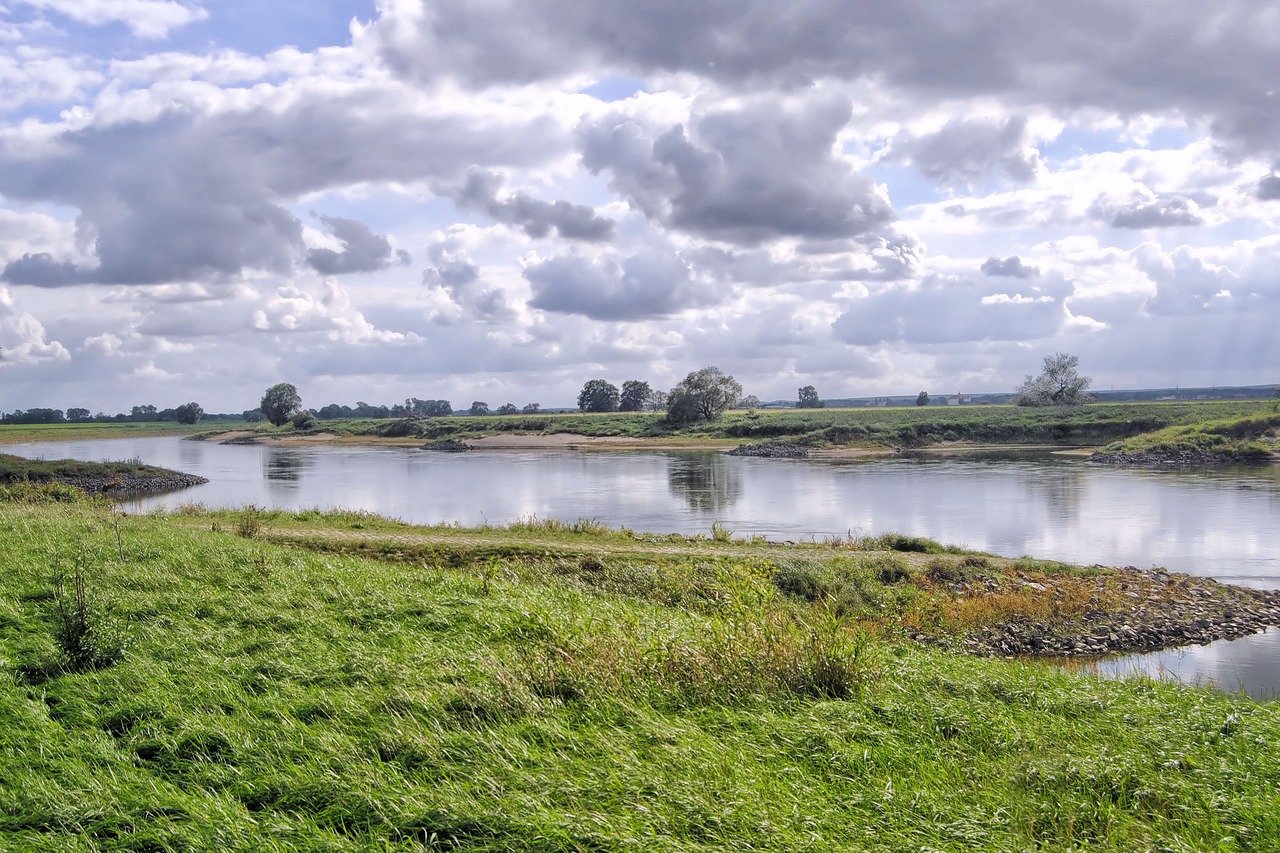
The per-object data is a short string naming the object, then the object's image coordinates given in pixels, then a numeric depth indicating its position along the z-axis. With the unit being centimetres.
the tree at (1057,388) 11631
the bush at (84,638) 846
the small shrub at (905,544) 2325
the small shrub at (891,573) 1928
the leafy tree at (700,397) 10212
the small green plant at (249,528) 1966
